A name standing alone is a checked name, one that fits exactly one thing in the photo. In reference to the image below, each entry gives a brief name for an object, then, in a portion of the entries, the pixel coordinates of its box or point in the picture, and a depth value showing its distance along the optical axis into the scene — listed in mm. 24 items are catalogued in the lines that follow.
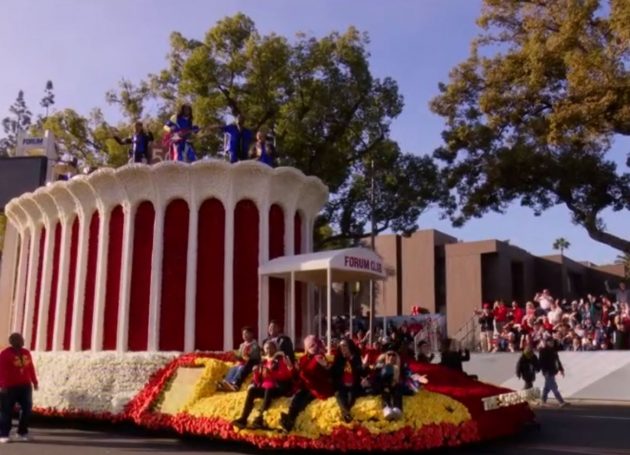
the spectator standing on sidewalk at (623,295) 26178
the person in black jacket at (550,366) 16906
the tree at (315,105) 25156
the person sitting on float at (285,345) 11531
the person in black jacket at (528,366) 17156
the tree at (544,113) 24062
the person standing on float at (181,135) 16453
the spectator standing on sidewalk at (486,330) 25844
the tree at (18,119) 59338
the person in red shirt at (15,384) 11945
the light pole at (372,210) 25734
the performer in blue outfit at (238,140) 16453
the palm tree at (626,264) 46969
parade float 13273
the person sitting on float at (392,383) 10234
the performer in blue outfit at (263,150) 16172
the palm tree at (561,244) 67212
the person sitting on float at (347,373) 10477
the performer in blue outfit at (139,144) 16656
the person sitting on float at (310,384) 10562
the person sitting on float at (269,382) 10906
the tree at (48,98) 58669
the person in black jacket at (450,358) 14641
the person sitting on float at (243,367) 11906
